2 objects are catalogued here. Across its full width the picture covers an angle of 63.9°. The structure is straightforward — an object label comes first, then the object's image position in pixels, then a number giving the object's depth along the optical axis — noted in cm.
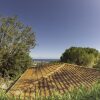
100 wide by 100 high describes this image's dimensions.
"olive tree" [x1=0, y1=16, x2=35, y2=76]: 1138
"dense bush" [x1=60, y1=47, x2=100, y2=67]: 1102
